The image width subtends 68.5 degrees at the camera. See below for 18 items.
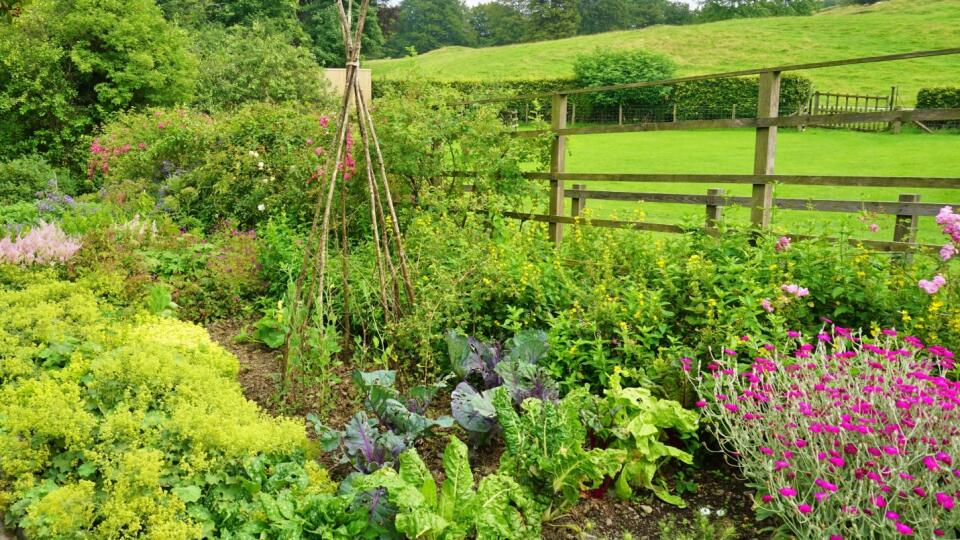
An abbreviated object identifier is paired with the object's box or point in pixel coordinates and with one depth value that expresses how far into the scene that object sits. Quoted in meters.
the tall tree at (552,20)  54.47
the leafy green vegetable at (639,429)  2.88
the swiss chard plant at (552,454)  2.72
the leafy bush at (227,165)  7.26
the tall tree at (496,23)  56.72
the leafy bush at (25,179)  10.34
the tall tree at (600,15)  57.34
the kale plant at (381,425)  2.91
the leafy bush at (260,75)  17.52
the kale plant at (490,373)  3.14
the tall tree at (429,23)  56.09
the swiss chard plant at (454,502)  2.37
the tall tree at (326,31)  36.12
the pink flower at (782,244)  3.94
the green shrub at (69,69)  12.23
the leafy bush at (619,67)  30.72
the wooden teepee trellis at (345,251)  3.89
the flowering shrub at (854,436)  2.08
